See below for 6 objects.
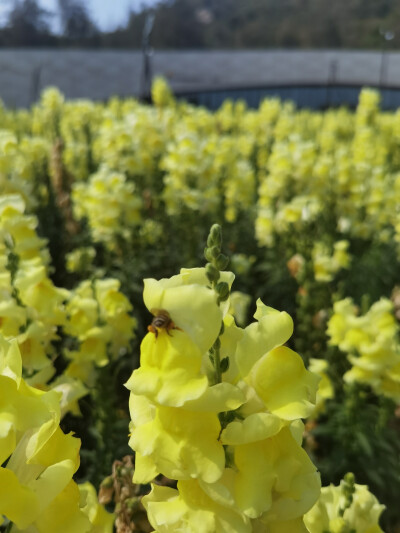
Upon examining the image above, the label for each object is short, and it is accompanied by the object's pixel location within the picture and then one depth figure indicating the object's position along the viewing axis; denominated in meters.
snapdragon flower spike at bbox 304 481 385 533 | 0.21
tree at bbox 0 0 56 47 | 20.83
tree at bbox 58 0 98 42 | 22.78
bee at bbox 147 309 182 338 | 0.14
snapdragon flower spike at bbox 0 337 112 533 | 0.13
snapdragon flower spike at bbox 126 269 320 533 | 0.14
